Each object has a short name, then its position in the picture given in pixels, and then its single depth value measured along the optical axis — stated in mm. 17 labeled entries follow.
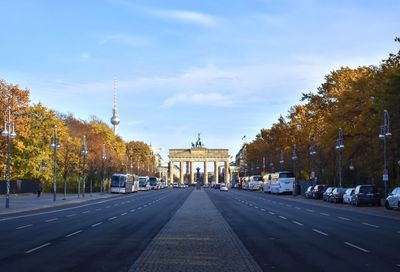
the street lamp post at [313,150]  72325
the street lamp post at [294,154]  86275
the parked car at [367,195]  49625
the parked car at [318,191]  69062
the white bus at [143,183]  133750
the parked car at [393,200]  41938
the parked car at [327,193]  61431
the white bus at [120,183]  97438
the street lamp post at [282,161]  99288
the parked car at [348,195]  53412
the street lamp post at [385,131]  45812
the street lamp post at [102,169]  96375
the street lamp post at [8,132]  43631
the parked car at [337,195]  57778
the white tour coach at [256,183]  122200
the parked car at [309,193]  73162
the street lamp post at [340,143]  56856
